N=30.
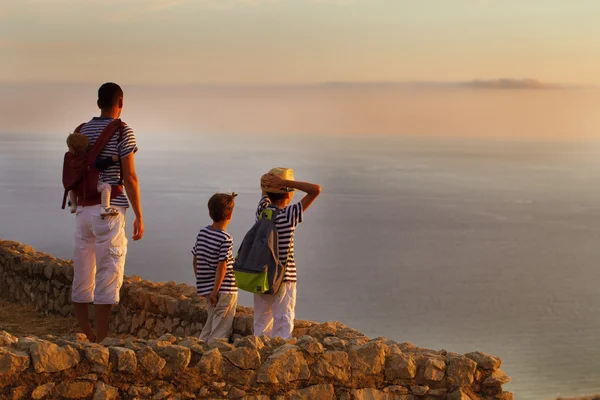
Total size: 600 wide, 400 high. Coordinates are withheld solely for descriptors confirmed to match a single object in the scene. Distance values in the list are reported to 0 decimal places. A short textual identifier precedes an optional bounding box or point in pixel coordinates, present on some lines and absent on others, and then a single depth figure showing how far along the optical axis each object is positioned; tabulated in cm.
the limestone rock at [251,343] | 580
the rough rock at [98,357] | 553
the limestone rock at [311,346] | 587
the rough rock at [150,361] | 562
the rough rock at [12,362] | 538
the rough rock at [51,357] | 544
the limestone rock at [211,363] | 568
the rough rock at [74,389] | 550
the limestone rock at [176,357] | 564
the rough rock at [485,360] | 621
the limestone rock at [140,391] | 560
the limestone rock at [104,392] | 554
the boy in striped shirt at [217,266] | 722
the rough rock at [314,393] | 582
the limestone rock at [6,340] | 557
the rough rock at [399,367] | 604
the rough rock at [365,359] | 596
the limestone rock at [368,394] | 595
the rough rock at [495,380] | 621
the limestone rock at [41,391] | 544
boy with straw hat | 670
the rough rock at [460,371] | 615
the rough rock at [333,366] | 588
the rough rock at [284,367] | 575
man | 727
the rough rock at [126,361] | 559
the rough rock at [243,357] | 573
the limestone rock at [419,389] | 608
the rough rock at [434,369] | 609
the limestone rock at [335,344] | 600
